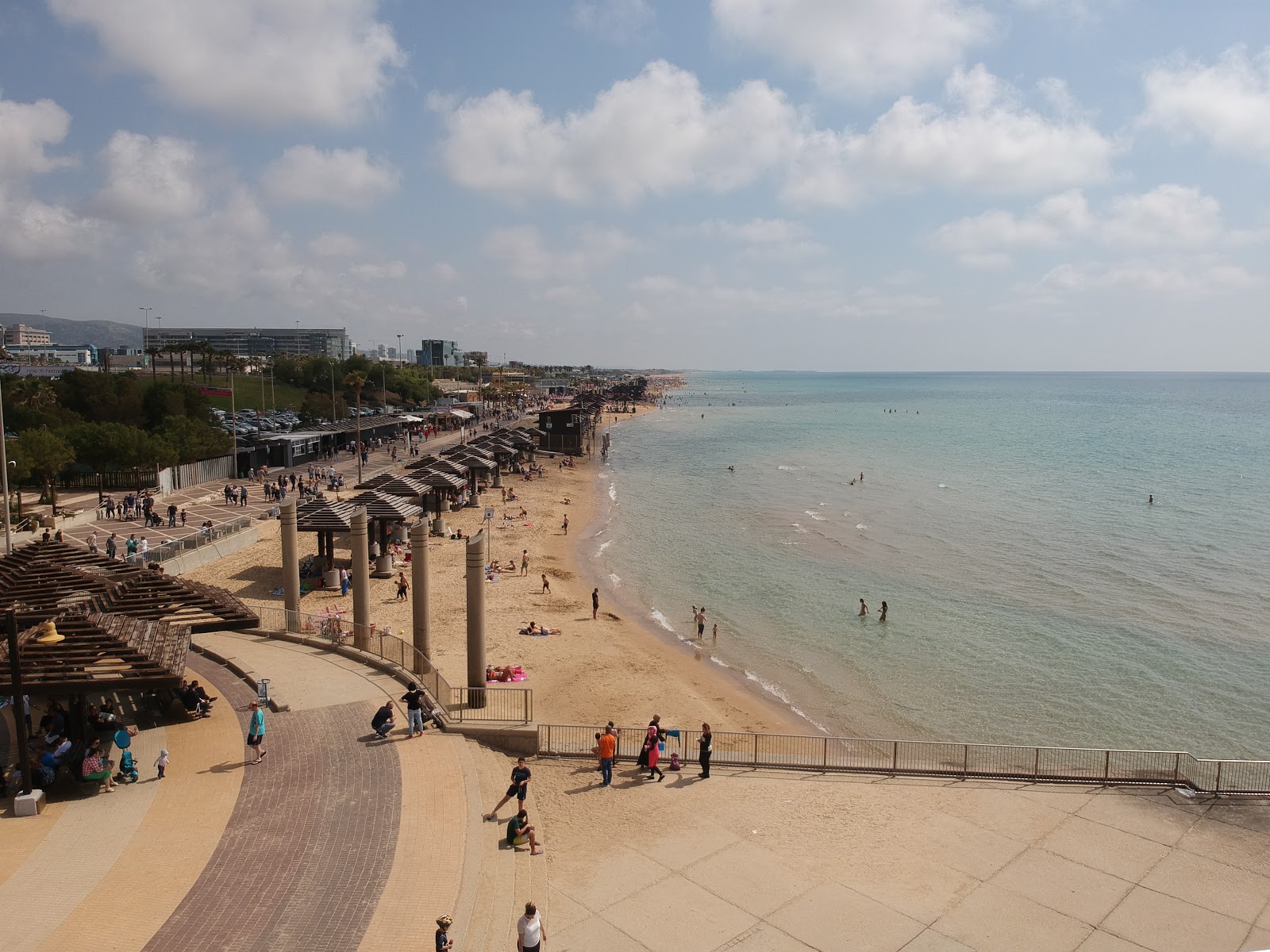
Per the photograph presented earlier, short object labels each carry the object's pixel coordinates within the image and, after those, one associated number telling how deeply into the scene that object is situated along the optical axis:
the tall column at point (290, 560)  19.91
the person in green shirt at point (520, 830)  10.90
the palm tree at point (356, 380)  55.19
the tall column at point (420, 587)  16.58
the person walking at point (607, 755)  13.33
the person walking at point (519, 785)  11.44
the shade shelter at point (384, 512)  27.67
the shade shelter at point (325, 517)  25.08
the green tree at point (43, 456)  32.56
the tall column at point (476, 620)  15.18
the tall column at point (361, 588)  18.03
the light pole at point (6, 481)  22.08
